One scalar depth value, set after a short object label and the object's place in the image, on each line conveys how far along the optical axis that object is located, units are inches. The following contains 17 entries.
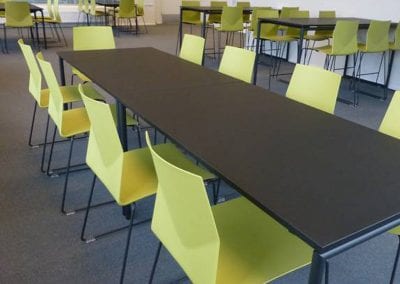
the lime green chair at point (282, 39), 203.3
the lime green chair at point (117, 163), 57.9
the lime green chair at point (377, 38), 167.3
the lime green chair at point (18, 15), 235.9
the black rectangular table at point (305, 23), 166.1
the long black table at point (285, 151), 36.7
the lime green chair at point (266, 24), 210.7
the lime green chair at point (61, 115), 83.5
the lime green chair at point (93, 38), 135.5
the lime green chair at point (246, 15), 256.7
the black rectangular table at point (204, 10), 225.5
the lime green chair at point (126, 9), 319.0
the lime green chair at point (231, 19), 219.8
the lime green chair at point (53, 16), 279.3
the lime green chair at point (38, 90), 95.7
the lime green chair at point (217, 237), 38.6
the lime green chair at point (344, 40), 161.5
